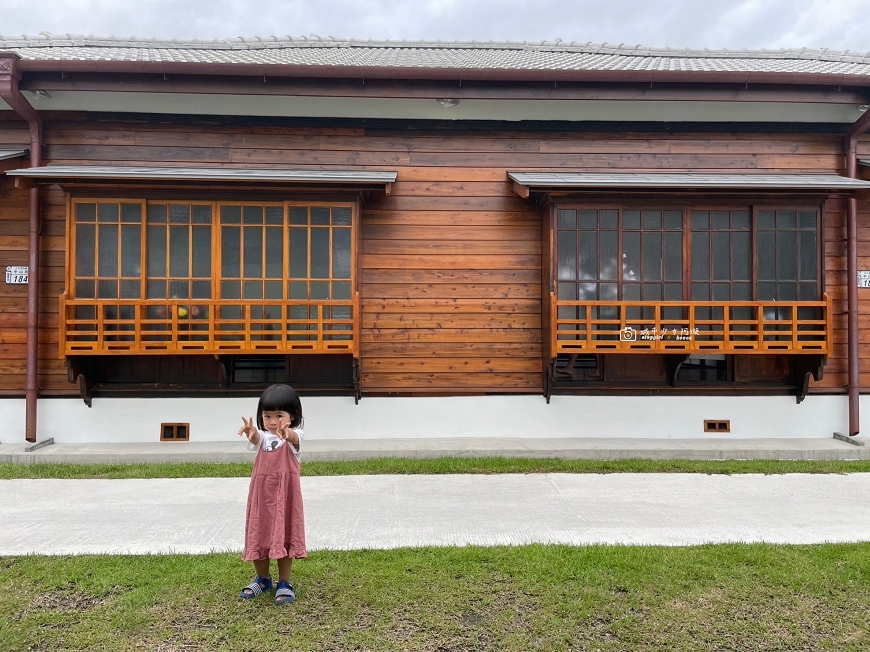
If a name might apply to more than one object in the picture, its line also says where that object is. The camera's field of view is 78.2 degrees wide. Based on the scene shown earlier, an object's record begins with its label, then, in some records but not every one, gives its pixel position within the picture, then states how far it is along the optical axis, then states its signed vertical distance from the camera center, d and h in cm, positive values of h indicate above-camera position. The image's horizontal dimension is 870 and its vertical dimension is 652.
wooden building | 701 +122
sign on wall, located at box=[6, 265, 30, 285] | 726 +85
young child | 299 -88
